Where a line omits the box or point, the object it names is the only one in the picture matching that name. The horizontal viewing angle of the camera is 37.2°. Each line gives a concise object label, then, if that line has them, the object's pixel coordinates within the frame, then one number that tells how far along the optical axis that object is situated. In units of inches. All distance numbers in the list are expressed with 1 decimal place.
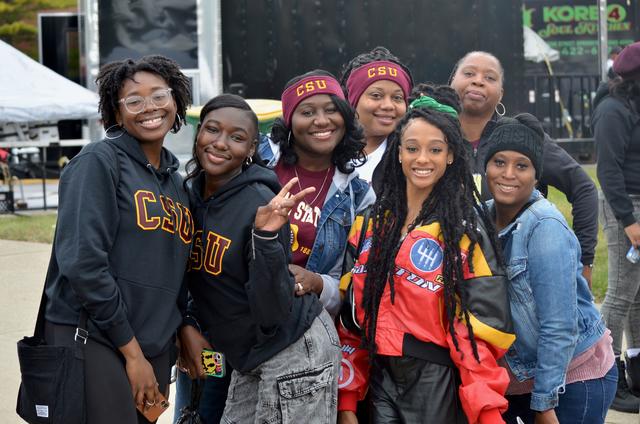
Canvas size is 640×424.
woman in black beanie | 136.0
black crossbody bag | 120.2
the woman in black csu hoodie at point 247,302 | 130.0
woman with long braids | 130.6
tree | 826.8
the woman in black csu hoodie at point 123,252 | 119.2
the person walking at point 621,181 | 228.1
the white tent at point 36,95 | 554.3
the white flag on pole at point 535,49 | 802.2
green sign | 901.8
